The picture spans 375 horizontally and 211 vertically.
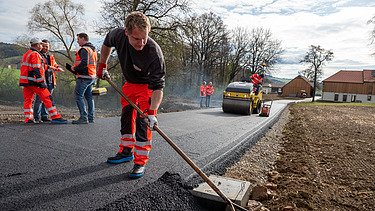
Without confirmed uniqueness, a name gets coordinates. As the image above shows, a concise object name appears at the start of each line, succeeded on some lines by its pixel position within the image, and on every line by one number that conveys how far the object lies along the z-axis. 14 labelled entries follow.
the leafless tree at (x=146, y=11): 16.67
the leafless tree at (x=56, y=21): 18.69
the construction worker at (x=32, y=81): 4.95
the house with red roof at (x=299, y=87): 67.56
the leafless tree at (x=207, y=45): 37.81
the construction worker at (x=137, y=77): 2.48
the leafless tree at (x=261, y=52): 44.81
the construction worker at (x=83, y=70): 5.26
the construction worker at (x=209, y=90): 16.92
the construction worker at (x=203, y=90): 17.73
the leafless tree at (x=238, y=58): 42.00
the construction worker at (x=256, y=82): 10.93
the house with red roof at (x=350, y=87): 55.19
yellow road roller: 10.20
